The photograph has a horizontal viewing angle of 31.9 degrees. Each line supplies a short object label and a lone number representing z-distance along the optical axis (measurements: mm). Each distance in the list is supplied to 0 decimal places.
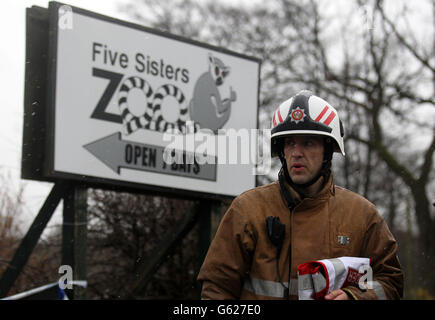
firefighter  3959
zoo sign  7805
